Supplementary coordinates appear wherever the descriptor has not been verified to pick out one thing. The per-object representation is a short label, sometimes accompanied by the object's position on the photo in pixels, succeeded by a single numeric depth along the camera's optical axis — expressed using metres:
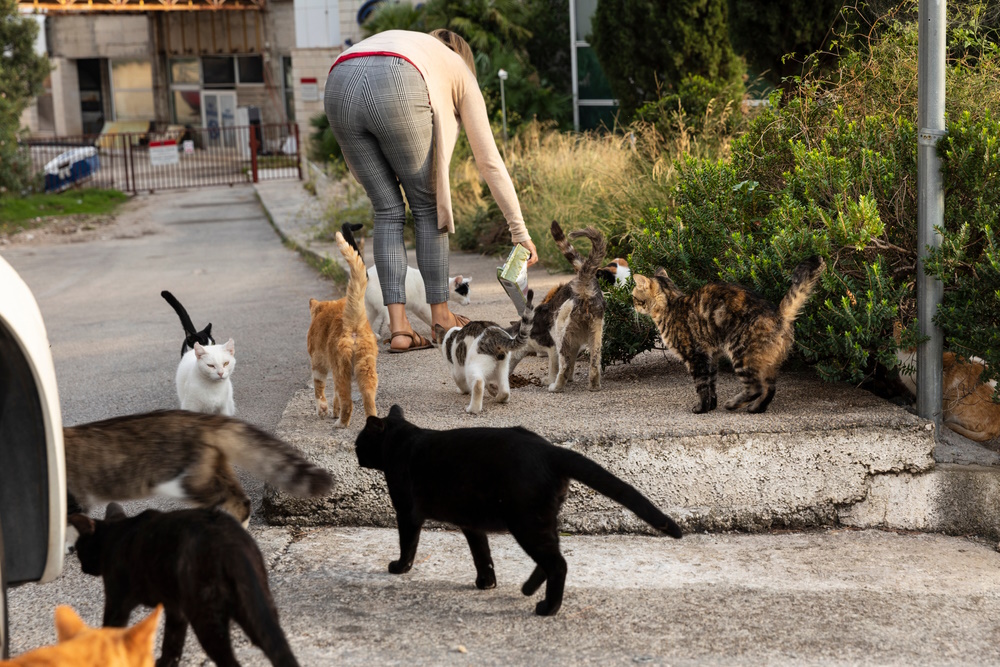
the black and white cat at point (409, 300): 6.64
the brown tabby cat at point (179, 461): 3.32
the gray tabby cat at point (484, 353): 4.49
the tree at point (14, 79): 21.42
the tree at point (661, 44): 15.11
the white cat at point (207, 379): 4.73
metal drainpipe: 4.24
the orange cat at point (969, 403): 4.52
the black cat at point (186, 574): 2.55
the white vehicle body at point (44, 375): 2.45
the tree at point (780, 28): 11.29
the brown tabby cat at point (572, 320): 4.91
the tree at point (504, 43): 19.92
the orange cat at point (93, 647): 2.02
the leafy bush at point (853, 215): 4.24
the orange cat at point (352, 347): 4.29
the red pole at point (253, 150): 26.04
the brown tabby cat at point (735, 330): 4.30
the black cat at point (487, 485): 3.08
